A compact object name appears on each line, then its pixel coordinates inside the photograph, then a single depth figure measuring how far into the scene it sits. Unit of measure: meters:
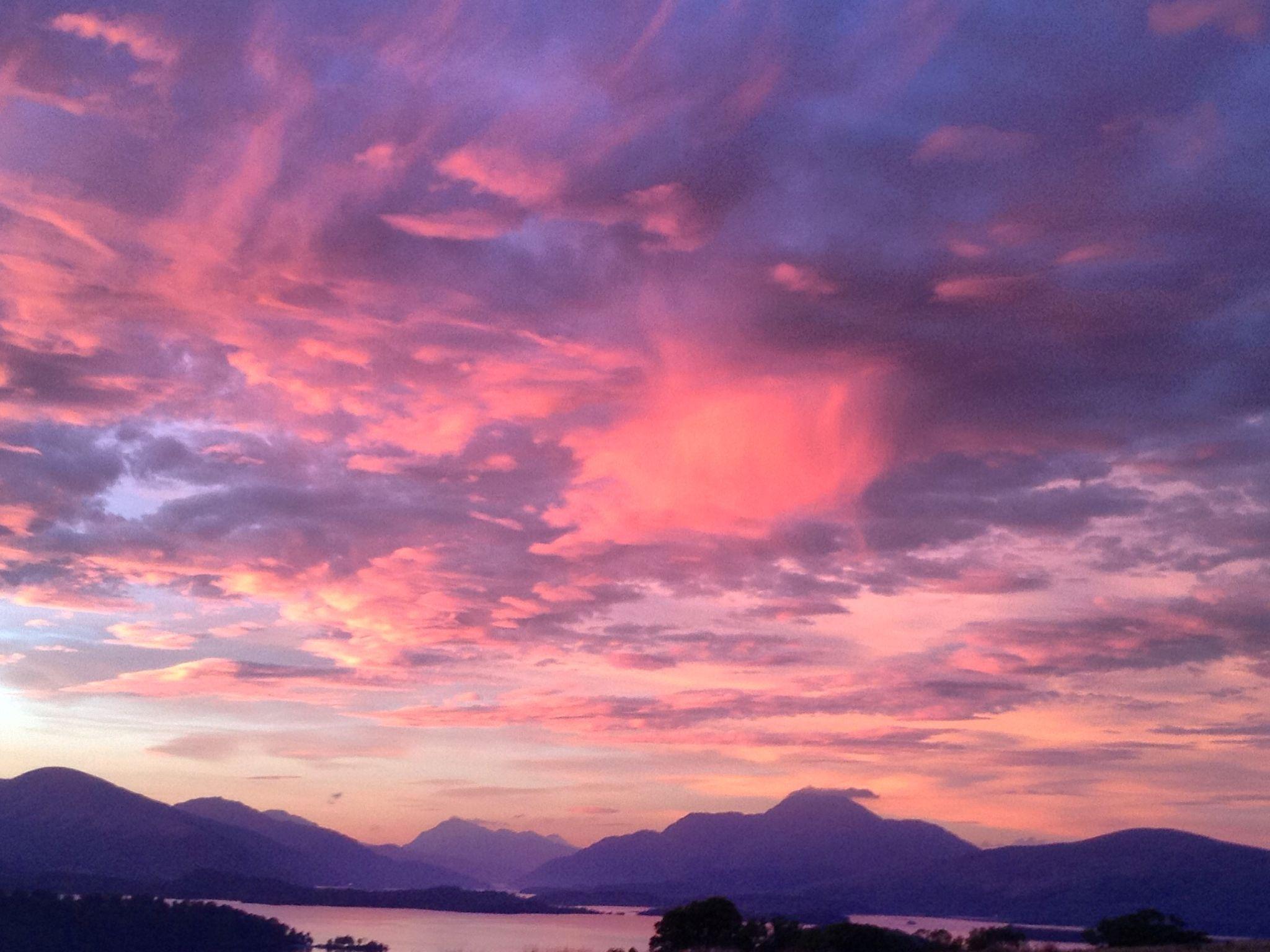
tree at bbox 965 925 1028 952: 42.69
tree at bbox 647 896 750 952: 46.56
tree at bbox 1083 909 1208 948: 47.53
